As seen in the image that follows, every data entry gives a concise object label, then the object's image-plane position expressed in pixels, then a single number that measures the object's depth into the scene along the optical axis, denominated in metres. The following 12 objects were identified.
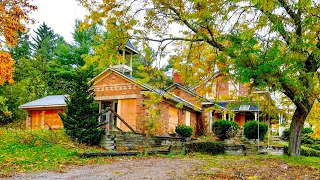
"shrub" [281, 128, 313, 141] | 25.85
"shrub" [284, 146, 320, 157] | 19.81
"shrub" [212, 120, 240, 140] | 20.67
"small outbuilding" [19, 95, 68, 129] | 25.17
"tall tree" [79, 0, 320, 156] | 7.91
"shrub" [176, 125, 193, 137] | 22.43
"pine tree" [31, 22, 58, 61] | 46.02
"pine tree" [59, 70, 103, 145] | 16.02
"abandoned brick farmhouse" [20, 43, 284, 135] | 20.06
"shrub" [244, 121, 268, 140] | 20.28
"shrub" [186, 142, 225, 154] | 17.84
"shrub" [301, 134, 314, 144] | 26.47
